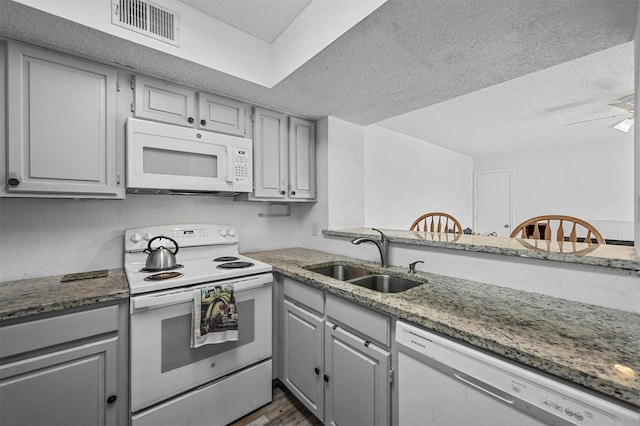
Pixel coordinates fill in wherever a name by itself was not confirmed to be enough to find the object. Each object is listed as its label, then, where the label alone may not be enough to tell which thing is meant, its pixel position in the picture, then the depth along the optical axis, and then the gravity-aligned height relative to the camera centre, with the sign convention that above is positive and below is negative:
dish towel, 1.40 -0.57
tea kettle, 1.60 -0.29
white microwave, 1.54 +0.35
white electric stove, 1.31 -0.72
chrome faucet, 1.79 -0.25
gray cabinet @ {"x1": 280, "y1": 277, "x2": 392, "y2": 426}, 1.18 -0.77
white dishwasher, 0.66 -0.54
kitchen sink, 1.62 -0.44
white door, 5.39 +0.22
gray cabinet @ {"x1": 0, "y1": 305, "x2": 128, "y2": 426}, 1.08 -0.70
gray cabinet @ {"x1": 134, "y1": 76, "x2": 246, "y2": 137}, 1.64 +0.72
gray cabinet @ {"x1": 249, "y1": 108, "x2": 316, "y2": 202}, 2.13 +0.48
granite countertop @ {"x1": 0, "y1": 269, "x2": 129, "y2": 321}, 1.10 -0.39
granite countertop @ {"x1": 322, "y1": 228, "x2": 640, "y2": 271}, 1.05 -0.18
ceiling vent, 1.30 +1.01
